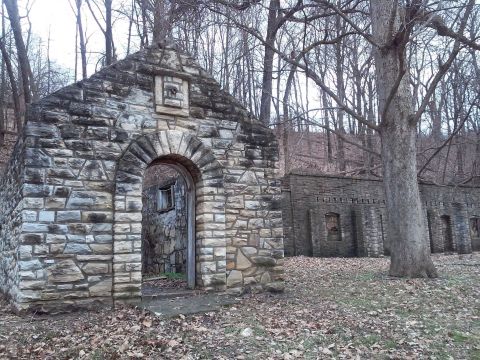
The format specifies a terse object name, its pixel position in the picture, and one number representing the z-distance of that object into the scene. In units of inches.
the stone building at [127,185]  258.1
